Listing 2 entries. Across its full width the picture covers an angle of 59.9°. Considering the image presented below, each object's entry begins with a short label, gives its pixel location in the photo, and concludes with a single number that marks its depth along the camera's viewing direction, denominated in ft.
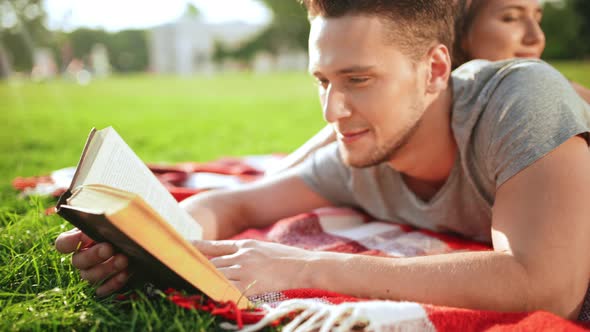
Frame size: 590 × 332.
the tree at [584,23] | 83.10
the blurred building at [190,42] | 148.15
